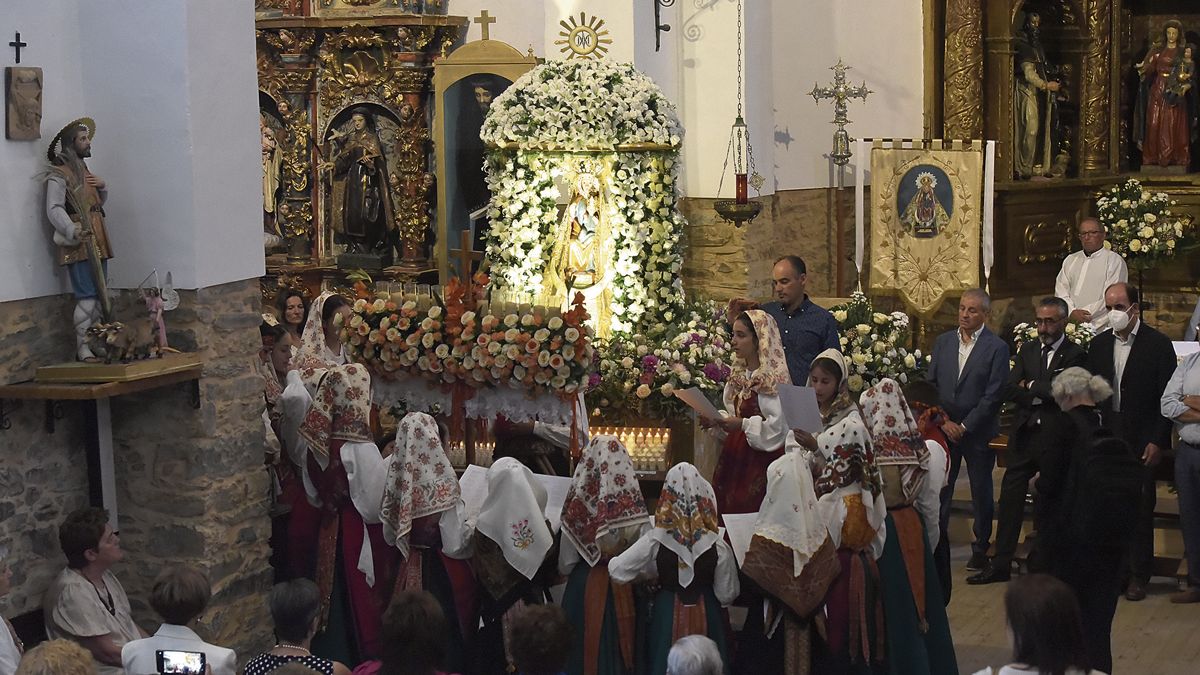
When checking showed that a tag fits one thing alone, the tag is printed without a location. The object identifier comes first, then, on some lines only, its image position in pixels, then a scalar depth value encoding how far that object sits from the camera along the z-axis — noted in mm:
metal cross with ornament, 14940
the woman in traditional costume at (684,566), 6570
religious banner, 14578
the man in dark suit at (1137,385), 9445
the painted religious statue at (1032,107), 15750
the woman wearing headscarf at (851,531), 6855
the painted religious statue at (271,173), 14125
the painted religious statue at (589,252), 11750
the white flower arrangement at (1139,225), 14117
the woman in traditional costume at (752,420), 8070
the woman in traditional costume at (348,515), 7520
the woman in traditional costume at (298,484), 7984
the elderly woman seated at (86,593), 6488
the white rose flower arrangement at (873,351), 10055
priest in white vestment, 13281
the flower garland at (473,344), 8383
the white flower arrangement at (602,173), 11547
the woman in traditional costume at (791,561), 6594
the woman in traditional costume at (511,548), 6965
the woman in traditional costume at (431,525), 7133
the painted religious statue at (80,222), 7113
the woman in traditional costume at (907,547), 7262
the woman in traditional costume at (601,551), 6766
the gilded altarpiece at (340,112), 13625
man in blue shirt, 9570
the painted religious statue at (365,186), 13797
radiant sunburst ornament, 12078
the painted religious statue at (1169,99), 15867
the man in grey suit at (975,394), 9836
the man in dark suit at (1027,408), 9430
